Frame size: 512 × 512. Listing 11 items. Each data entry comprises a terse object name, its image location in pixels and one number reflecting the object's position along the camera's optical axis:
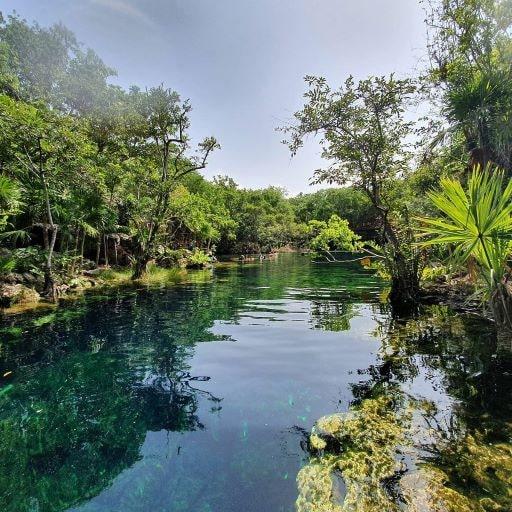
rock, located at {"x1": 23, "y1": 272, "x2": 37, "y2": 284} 16.01
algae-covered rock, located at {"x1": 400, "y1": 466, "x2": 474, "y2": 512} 3.20
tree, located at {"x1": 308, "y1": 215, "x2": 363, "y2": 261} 13.37
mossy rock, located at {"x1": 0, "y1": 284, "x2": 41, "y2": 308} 13.52
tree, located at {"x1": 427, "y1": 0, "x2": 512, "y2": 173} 9.97
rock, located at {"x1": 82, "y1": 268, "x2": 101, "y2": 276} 22.14
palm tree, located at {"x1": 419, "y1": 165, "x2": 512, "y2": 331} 4.67
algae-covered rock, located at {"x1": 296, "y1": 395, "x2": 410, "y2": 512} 3.42
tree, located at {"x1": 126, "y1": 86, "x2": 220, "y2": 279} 22.22
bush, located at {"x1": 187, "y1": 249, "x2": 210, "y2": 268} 31.39
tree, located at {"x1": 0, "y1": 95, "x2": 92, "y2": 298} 14.41
